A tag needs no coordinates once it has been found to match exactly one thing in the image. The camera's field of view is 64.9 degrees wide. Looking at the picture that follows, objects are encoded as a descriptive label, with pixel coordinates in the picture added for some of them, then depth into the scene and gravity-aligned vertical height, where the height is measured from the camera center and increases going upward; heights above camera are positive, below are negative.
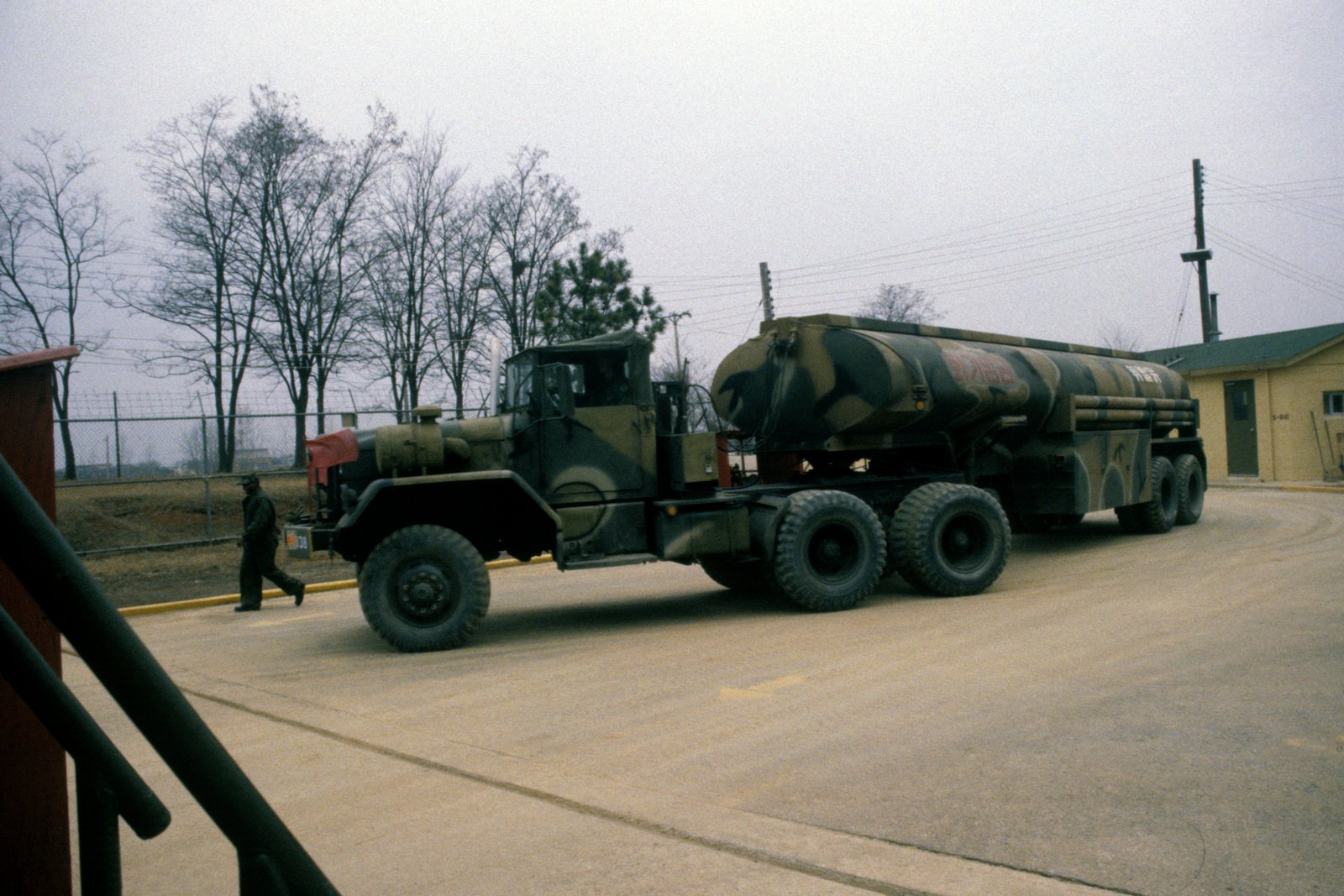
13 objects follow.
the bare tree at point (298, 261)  22.98 +4.66
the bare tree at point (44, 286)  21.84 +4.41
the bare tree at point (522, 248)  25.19 +5.18
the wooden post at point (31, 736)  2.01 -0.48
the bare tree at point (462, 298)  24.55 +3.91
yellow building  26.09 +0.37
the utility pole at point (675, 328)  30.86 +3.93
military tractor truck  8.71 -0.19
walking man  11.73 -0.85
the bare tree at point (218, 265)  22.44 +4.52
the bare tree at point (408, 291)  23.97 +4.04
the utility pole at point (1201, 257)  32.75 +5.34
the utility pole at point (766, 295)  30.03 +4.42
